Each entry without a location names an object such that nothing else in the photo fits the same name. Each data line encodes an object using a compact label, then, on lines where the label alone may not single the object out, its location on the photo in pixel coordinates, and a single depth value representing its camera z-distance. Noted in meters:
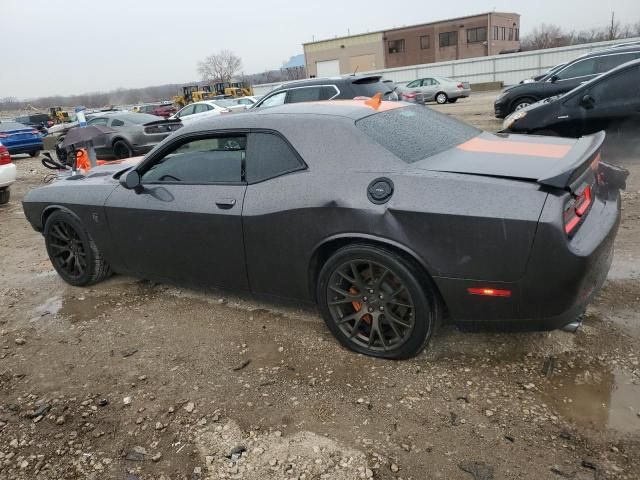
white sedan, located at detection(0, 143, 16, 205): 9.01
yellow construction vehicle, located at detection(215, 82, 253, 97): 40.41
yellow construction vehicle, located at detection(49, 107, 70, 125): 37.08
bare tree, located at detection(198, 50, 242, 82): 102.75
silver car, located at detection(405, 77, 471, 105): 26.52
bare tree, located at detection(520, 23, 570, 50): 78.94
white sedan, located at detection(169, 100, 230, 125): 16.92
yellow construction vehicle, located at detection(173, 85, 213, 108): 39.38
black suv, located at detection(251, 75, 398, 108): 10.09
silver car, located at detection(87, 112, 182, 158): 13.34
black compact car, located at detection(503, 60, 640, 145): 7.61
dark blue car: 16.02
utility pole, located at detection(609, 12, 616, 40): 66.04
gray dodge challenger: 2.53
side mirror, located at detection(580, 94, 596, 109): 7.79
